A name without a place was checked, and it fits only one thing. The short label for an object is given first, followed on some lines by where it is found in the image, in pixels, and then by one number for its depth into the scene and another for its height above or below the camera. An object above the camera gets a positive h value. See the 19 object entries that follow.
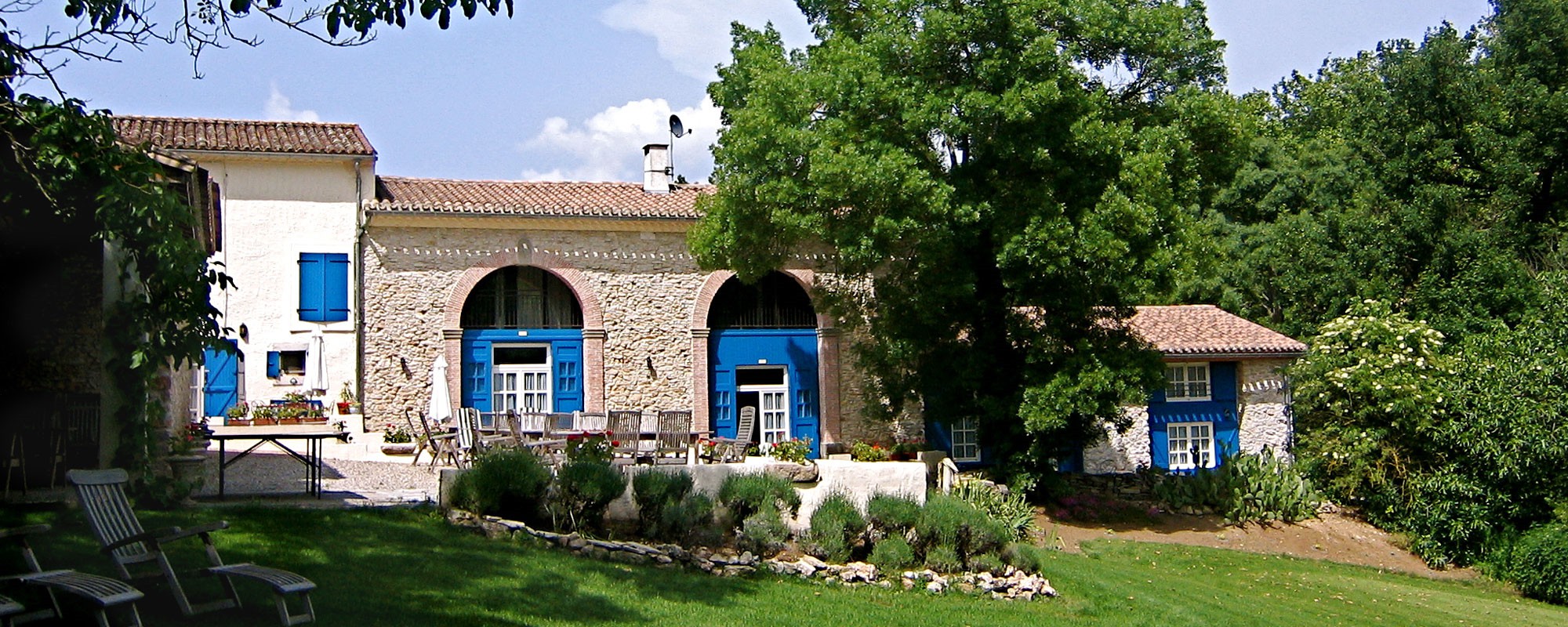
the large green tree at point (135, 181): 7.20 +1.49
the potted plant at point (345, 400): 20.34 +0.07
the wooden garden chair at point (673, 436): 15.80 -0.48
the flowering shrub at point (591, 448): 13.52 -0.56
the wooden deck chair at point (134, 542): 6.64 -0.74
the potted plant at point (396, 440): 18.73 -0.58
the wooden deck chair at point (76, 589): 5.88 -0.88
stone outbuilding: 22.81 -0.36
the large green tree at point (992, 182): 16.64 +2.92
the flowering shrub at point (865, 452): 20.09 -0.95
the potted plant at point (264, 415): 19.22 -0.14
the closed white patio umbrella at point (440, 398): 18.66 +0.06
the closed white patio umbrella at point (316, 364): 19.91 +0.65
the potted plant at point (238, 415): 19.29 -0.15
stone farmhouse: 20.53 +1.46
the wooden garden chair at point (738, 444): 17.31 -0.67
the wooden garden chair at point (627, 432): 15.62 -0.42
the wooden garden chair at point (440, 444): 15.41 -0.54
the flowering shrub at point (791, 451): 18.47 -0.84
